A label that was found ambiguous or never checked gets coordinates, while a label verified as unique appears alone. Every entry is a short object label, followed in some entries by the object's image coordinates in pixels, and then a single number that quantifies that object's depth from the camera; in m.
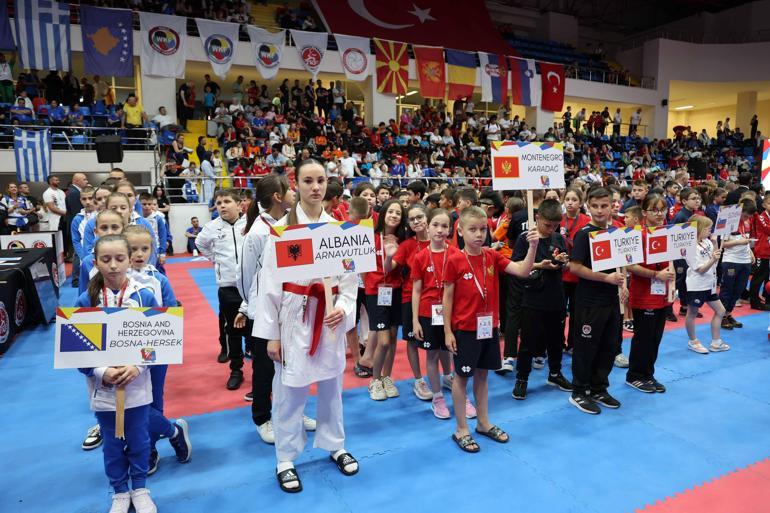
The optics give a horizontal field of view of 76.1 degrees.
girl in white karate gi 2.84
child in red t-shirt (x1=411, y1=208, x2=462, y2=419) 3.68
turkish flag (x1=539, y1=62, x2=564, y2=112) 21.92
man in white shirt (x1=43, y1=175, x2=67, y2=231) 10.78
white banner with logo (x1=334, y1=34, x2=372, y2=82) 18.12
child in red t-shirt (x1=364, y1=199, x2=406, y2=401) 4.28
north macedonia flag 18.82
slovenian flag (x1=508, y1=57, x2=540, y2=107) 21.08
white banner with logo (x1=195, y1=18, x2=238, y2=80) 15.96
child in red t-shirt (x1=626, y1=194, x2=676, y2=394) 4.20
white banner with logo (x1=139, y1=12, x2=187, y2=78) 15.09
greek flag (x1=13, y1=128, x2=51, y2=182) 11.24
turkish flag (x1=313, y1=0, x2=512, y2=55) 19.82
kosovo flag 14.23
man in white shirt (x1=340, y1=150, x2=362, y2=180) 14.62
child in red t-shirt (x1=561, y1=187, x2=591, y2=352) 5.02
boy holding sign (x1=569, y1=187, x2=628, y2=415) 4.00
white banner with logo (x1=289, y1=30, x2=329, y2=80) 17.47
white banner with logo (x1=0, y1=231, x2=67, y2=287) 8.88
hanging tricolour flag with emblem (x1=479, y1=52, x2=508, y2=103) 20.30
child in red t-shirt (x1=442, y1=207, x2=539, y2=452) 3.40
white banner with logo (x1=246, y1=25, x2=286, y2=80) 16.72
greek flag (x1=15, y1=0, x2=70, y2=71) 13.51
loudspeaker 10.85
